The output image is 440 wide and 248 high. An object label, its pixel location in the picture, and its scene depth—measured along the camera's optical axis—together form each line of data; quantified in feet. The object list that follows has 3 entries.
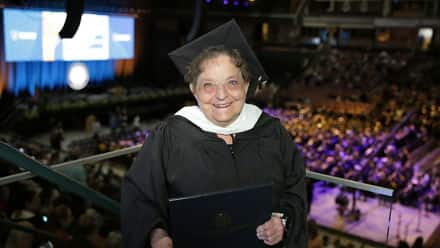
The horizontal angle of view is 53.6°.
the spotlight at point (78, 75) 50.65
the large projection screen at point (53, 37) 41.52
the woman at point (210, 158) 4.38
